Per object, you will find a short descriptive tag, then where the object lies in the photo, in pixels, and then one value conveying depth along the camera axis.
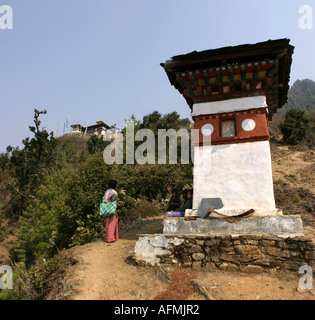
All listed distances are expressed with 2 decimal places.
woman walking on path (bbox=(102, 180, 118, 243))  8.45
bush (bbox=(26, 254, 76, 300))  6.23
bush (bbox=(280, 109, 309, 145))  25.77
